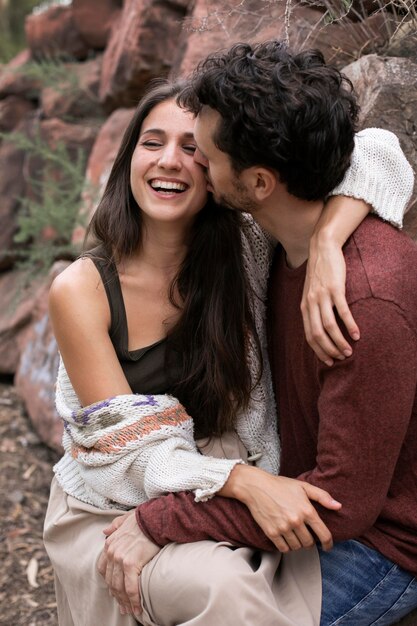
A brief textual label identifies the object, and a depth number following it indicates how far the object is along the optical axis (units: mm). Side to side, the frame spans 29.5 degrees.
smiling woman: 2170
